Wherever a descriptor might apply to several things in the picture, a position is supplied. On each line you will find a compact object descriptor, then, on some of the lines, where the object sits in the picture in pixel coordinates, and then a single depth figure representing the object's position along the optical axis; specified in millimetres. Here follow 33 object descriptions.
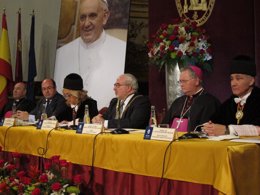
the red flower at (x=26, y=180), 3252
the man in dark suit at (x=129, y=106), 4223
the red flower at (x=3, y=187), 3283
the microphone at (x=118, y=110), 4091
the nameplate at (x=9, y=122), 4496
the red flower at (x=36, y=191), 3057
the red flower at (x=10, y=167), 3682
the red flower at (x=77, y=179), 3125
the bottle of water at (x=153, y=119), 3354
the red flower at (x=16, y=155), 3911
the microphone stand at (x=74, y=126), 3949
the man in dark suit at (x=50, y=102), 5466
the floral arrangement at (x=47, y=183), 3104
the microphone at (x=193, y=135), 2847
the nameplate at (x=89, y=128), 3408
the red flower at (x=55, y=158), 3236
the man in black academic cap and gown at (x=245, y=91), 3479
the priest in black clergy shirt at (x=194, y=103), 4043
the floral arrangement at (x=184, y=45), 4719
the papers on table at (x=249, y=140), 2671
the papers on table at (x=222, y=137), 2821
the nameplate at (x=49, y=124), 3930
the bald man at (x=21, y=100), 6695
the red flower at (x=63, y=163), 3188
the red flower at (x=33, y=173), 3378
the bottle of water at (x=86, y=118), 3925
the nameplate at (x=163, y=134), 2791
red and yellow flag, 7785
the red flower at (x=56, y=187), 3057
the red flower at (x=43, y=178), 3174
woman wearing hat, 4906
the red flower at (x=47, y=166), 3268
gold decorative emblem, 5199
